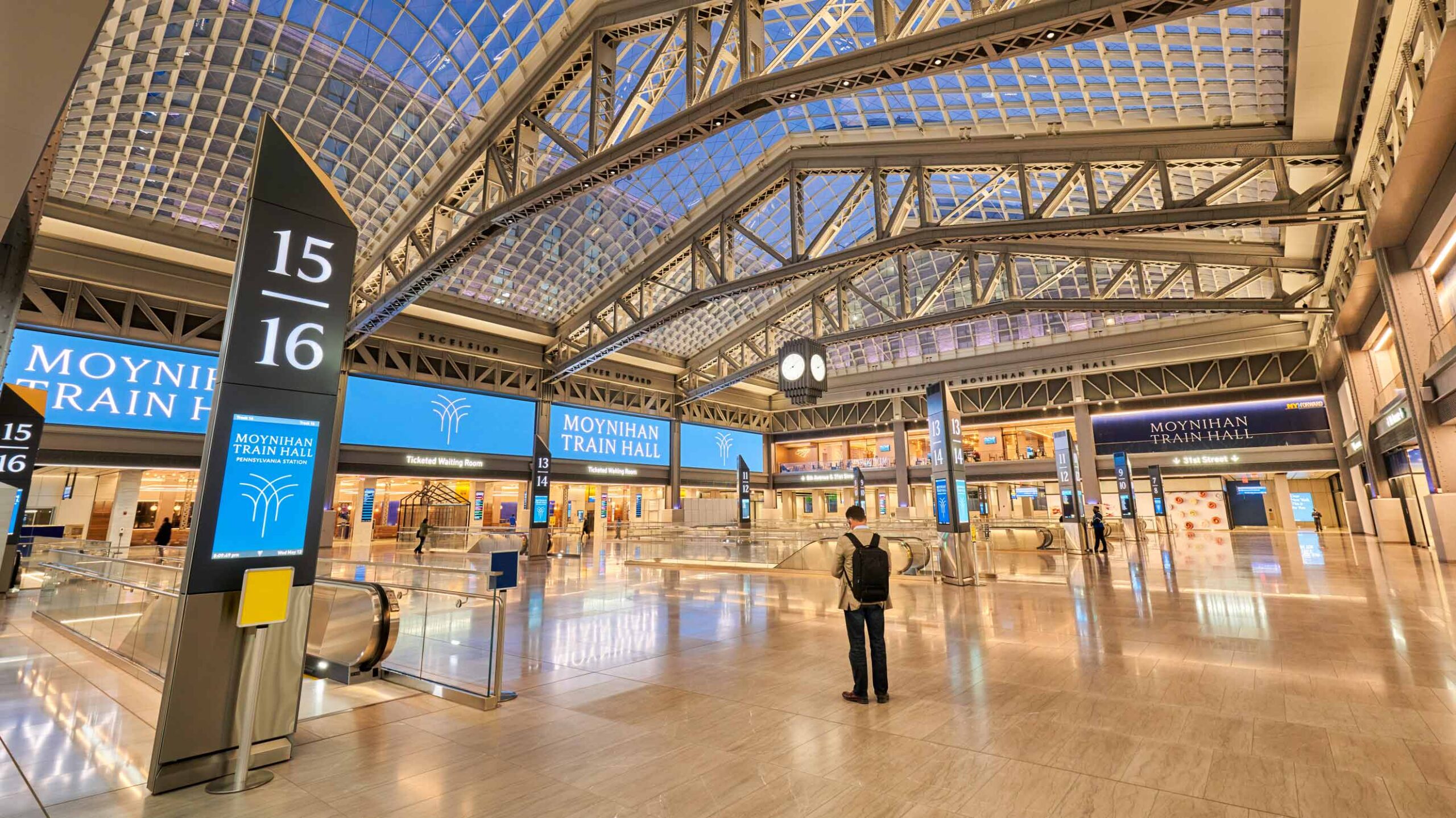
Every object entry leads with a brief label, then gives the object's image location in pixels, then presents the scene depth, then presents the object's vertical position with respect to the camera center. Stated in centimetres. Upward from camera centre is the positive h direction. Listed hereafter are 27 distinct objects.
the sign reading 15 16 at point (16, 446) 1235 +170
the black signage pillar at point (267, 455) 424 +54
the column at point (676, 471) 4100 +324
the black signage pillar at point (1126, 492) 3125 +101
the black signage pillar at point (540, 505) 2753 +69
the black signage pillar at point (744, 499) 3628 +115
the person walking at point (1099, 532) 2203 -70
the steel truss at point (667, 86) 934 +811
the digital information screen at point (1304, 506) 3891 +17
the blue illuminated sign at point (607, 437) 3538 +518
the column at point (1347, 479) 2905 +154
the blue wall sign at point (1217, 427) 3347 +496
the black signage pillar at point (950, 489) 1462 +65
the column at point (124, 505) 2325 +85
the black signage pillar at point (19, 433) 1236 +197
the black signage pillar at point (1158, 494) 3362 +97
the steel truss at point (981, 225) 1502 +985
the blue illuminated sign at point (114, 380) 1997 +515
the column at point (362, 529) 2880 -31
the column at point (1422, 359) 1511 +379
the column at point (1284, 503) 3700 +43
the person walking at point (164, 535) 2155 -33
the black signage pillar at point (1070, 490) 2306 +97
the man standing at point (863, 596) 559 -77
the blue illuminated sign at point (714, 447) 4334 +536
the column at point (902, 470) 4469 +333
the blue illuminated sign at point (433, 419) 2761 +514
